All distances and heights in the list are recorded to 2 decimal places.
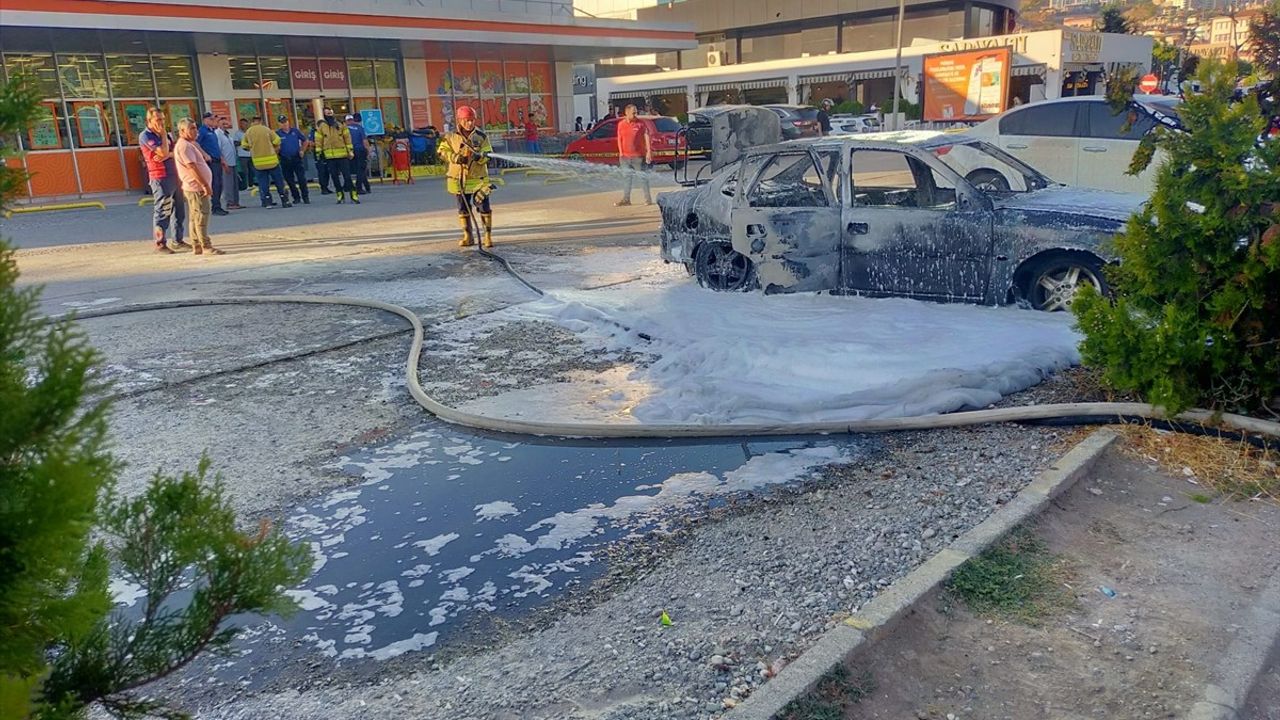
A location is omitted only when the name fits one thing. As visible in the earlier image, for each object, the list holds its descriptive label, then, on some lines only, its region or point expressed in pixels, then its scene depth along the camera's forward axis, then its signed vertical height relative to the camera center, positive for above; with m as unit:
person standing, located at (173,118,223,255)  12.59 -0.60
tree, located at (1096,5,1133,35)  49.78 +3.72
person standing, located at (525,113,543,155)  30.59 -0.60
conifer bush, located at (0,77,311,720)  1.56 -0.78
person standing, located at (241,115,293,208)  18.78 -0.49
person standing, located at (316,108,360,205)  20.00 -0.37
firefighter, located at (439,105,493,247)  12.36 -0.46
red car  25.38 -0.71
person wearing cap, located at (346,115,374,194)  20.28 -0.56
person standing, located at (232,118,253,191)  22.06 -0.68
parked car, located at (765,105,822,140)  24.17 -0.28
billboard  21.27 +0.37
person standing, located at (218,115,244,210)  18.59 -0.71
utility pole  33.06 +0.85
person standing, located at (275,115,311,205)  19.58 -0.55
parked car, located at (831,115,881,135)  32.91 -0.60
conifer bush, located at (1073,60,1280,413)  4.82 -0.87
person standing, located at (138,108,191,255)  13.17 -0.61
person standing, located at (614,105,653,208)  17.33 -0.60
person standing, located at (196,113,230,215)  17.72 -0.32
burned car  7.30 -0.95
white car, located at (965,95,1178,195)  13.24 -0.62
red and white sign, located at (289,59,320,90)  27.39 +1.56
